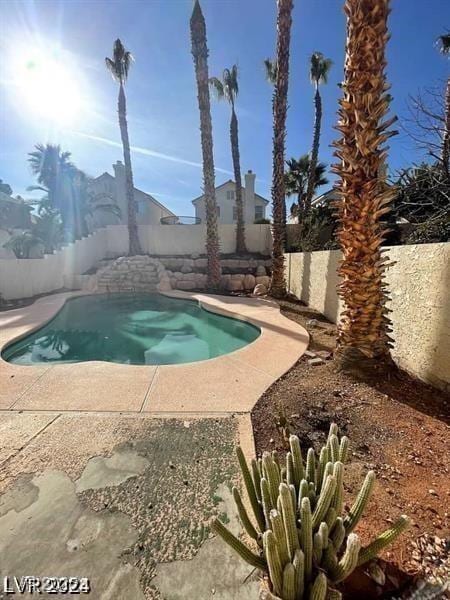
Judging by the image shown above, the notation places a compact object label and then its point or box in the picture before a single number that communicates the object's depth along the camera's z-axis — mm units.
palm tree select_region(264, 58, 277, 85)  16016
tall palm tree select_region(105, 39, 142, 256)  15492
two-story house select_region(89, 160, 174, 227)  23375
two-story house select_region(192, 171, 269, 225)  28453
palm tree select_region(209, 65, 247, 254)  17891
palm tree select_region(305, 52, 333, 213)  17422
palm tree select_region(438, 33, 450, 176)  5188
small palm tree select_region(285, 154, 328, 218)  18953
